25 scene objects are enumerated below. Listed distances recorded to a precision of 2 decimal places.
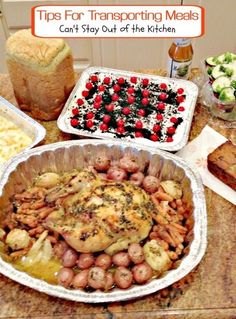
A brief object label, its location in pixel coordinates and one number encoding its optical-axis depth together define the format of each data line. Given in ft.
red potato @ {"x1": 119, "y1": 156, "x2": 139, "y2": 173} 4.54
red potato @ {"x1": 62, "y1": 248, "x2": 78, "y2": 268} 3.93
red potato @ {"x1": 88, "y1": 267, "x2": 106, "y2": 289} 3.70
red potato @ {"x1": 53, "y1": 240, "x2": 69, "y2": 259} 4.04
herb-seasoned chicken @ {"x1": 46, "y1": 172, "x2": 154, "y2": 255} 3.89
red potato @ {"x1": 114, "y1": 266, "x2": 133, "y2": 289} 3.70
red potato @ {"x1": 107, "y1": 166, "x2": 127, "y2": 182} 4.45
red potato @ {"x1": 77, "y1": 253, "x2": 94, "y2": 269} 3.90
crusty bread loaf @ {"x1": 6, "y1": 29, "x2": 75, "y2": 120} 4.96
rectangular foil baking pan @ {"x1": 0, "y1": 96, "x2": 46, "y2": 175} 4.99
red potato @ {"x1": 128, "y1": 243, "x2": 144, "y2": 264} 3.86
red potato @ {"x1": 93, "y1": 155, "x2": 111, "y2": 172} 4.60
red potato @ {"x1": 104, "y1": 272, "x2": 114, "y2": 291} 3.75
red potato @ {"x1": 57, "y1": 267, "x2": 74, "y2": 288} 3.78
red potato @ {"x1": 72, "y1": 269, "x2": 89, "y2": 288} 3.75
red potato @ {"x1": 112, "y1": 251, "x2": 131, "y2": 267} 3.88
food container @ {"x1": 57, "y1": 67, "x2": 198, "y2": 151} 4.93
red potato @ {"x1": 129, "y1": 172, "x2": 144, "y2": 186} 4.47
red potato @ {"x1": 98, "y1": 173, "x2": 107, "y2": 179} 4.55
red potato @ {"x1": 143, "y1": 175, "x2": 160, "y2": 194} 4.41
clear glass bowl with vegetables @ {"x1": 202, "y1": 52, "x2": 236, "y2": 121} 5.14
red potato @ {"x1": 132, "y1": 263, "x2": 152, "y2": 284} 3.74
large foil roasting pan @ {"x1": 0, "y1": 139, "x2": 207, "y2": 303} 3.62
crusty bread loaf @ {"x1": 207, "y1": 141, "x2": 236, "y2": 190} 4.56
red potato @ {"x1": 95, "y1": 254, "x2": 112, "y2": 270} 3.88
